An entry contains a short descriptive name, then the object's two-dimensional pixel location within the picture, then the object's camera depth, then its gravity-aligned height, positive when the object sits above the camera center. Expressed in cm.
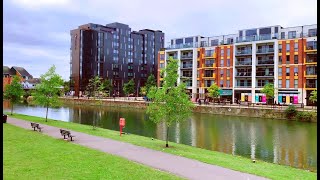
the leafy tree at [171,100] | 2473 -55
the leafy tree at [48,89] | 4222 +34
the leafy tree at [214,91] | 8358 +46
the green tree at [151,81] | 11880 +405
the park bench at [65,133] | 2449 -299
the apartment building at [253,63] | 7644 +766
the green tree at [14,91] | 5381 +10
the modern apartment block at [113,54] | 14612 +1718
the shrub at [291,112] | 5981 -324
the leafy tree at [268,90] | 7375 +70
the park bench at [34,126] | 2972 -302
